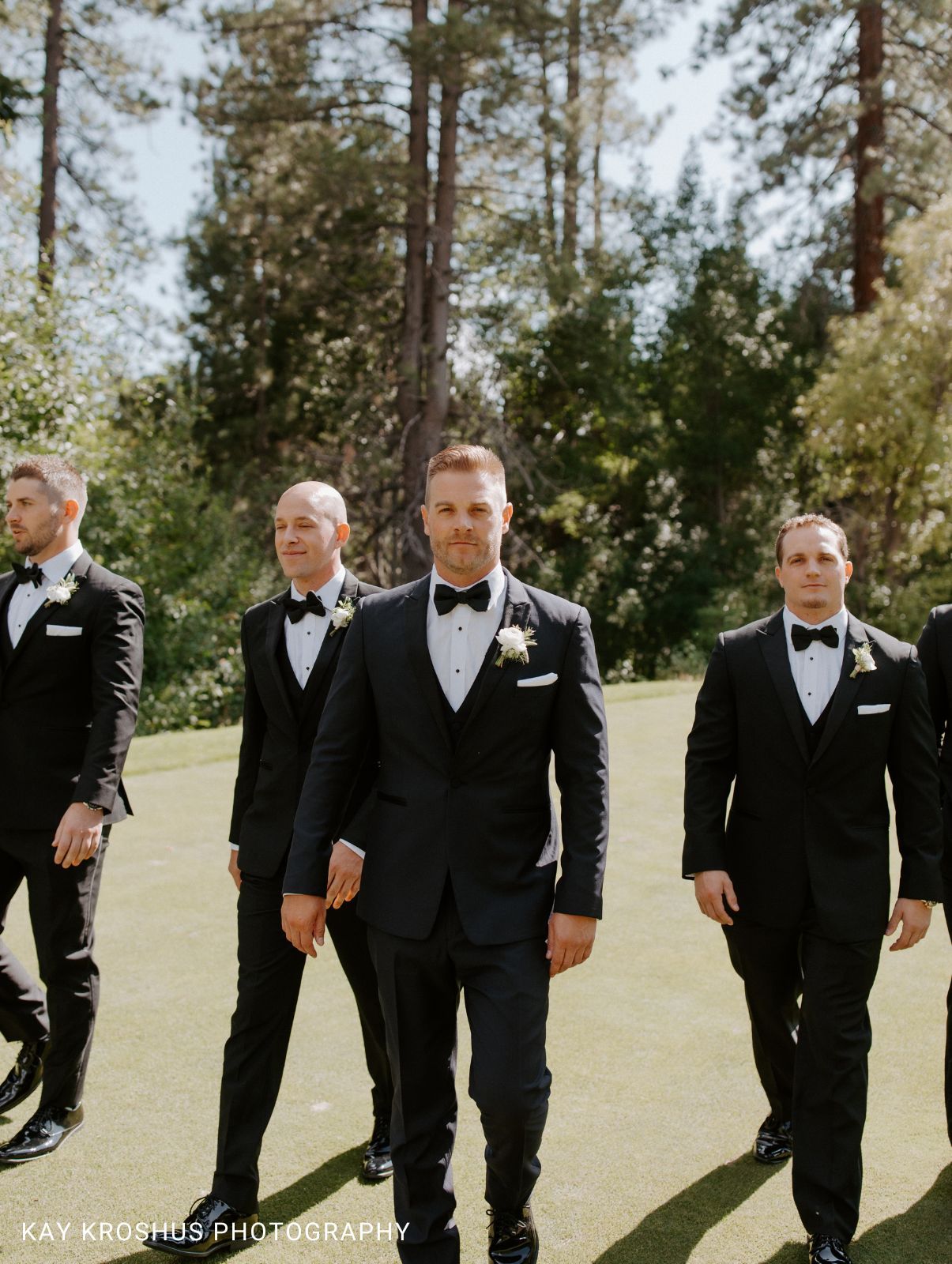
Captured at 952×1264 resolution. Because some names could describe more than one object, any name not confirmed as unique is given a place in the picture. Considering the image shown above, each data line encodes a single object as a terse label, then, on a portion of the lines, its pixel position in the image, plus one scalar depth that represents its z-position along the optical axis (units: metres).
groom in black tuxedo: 2.98
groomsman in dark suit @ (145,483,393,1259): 3.29
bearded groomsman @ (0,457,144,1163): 3.89
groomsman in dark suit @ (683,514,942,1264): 3.27
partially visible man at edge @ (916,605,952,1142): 3.91
